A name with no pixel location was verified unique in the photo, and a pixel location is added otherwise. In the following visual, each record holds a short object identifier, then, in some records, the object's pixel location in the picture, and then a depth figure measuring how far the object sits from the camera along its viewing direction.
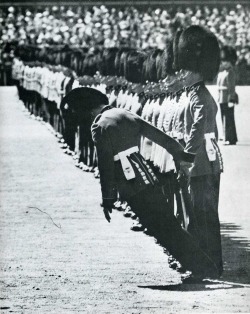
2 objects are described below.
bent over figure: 9.24
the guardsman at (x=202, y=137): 9.44
